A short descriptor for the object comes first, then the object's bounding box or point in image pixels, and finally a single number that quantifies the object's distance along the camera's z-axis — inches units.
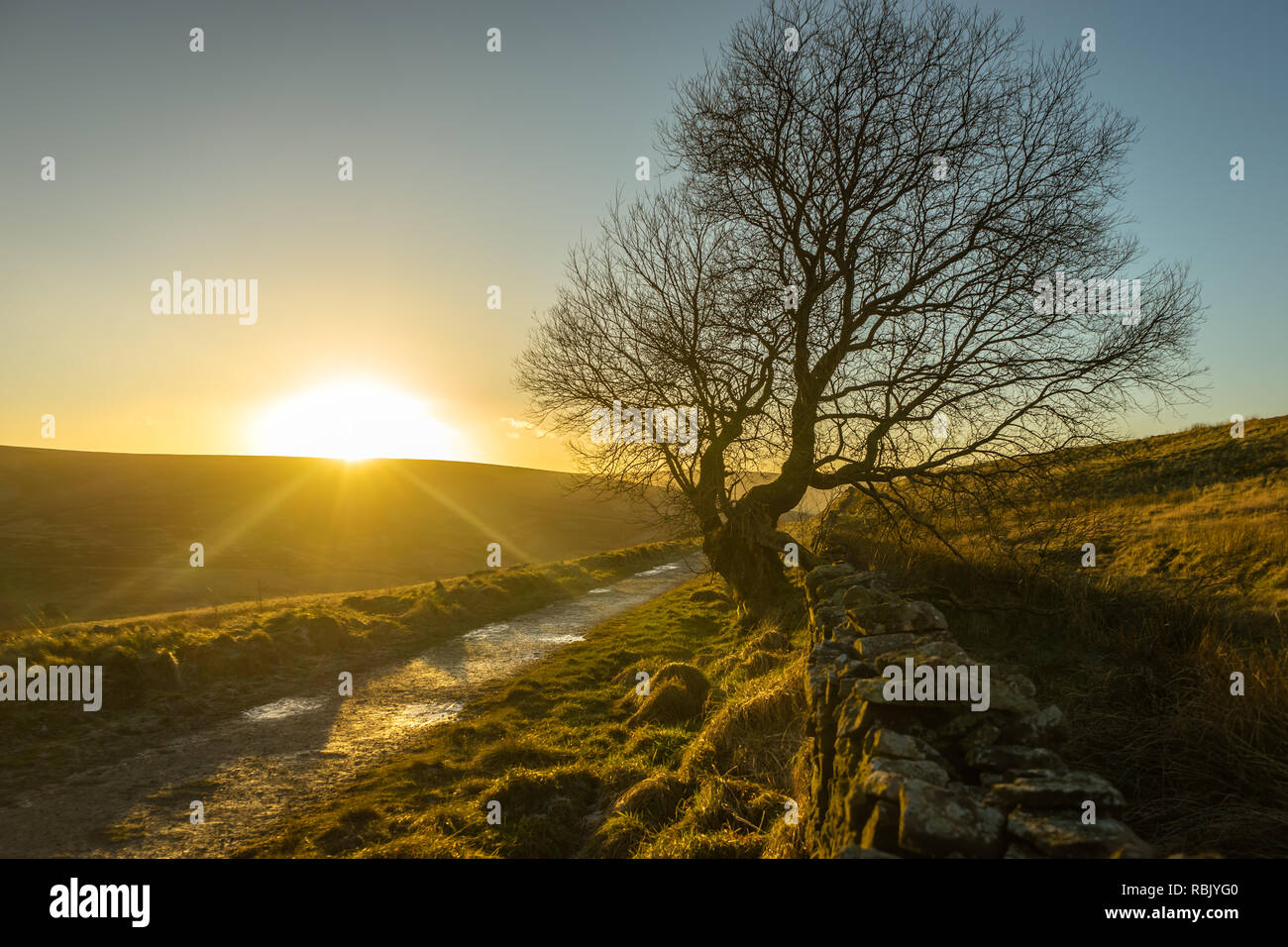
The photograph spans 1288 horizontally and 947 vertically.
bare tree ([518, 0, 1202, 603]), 432.1
